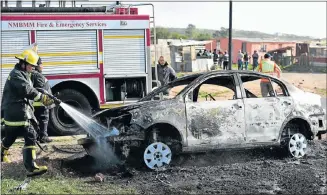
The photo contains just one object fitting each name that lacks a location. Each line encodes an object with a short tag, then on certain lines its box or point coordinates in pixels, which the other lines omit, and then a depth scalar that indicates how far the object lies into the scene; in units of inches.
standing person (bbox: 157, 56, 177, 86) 523.2
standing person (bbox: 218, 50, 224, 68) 1490.4
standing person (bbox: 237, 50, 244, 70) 1321.4
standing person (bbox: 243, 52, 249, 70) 1440.7
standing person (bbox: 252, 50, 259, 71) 1362.0
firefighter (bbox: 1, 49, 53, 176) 282.0
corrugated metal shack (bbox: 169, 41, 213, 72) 1510.8
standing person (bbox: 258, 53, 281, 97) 480.4
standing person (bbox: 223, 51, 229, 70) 1324.8
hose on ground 352.1
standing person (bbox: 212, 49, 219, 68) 1501.0
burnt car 297.6
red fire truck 425.7
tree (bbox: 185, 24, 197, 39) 4480.8
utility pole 708.8
